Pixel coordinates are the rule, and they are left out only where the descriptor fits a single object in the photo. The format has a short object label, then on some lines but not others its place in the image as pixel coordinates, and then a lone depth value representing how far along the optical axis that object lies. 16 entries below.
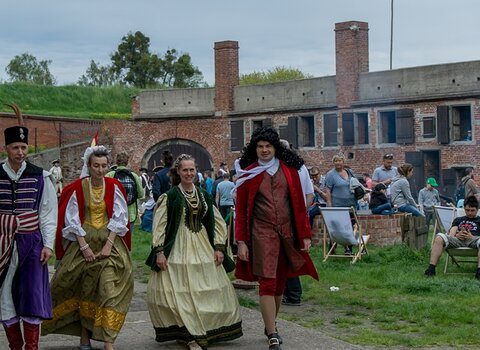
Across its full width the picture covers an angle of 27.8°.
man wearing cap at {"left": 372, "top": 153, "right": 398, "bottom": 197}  19.53
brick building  37.84
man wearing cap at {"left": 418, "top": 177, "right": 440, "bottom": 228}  22.11
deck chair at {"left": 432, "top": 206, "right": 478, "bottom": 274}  15.64
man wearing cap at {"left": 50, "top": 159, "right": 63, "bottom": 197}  33.01
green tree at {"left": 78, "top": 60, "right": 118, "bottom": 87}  87.88
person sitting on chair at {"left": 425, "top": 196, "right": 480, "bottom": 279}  13.66
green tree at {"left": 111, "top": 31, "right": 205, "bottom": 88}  78.56
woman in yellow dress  8.60
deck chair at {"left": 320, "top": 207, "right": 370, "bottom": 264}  15.70
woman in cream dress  8.70
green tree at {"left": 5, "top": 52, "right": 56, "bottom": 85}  86.75
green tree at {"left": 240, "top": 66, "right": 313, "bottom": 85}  82.50
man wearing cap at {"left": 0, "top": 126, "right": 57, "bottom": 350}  7.73
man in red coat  8.65
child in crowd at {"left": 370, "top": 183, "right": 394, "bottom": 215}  17.84
